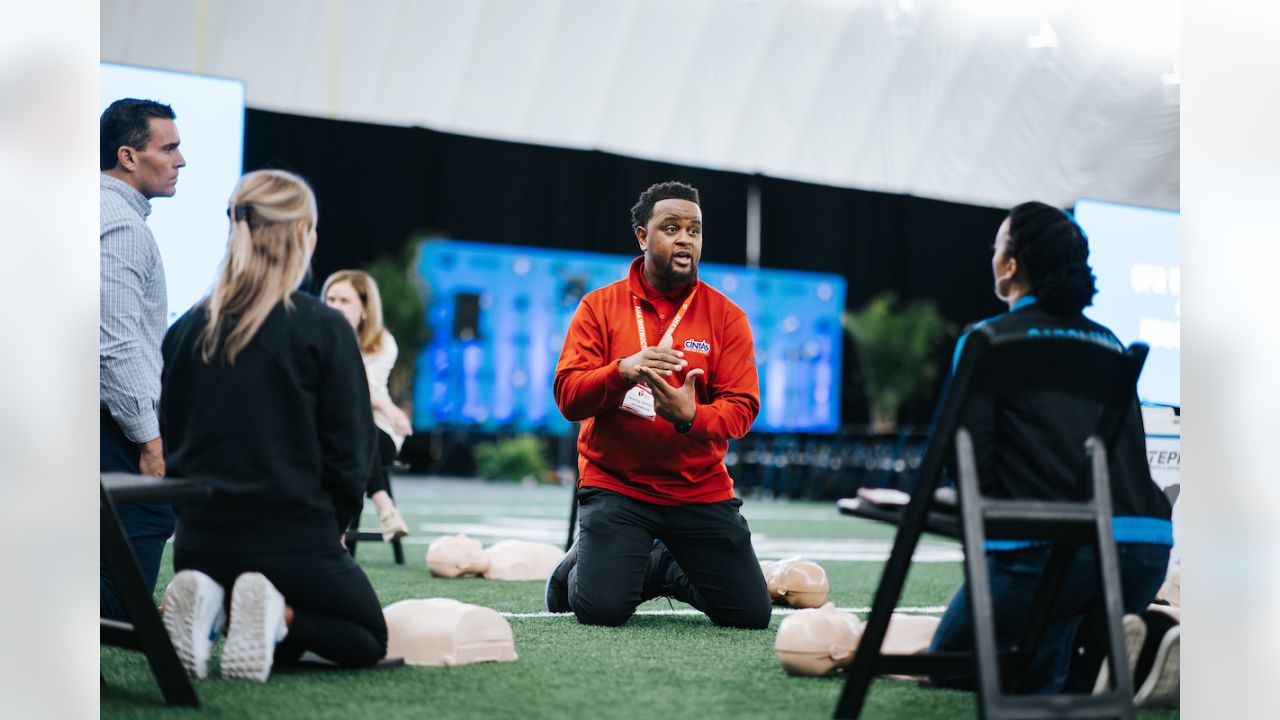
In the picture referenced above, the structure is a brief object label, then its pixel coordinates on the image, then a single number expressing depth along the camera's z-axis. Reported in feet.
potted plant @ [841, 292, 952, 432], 58.80
